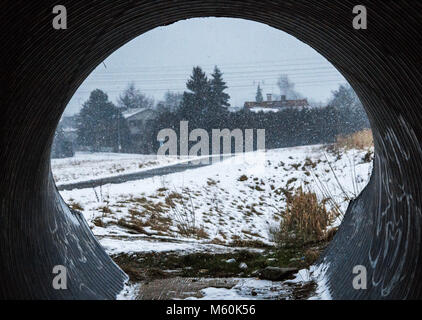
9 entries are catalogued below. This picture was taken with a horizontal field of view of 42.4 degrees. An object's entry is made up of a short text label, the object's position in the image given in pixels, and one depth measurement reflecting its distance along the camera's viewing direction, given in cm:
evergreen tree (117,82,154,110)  5375
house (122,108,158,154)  3812
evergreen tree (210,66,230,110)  3706
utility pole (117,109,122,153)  4078
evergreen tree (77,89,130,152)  4191
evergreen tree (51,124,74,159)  4136
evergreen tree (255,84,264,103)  5701
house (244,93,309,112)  3644
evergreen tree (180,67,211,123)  3619
